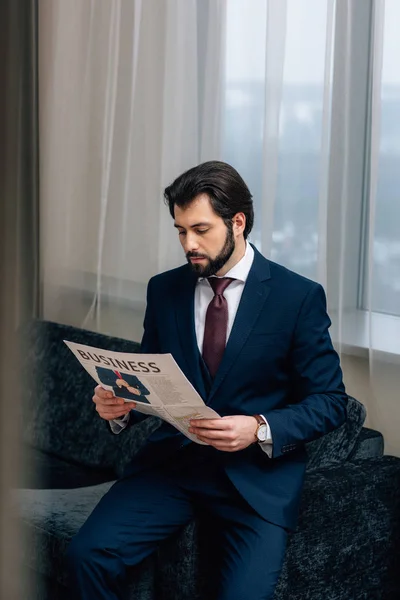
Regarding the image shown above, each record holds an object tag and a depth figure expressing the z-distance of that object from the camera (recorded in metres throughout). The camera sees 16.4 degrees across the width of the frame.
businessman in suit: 3.00
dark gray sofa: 3.05
